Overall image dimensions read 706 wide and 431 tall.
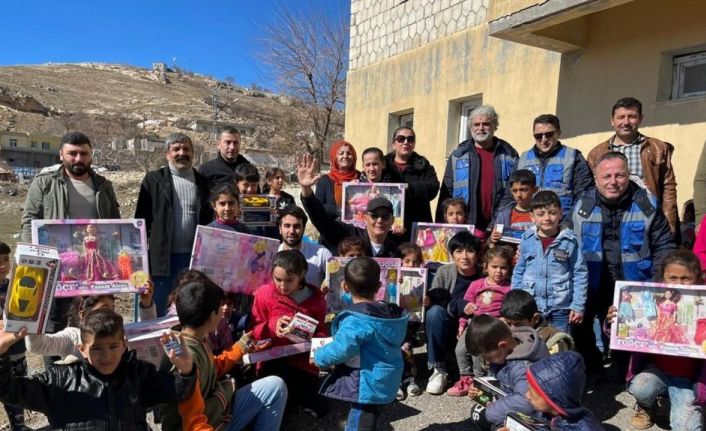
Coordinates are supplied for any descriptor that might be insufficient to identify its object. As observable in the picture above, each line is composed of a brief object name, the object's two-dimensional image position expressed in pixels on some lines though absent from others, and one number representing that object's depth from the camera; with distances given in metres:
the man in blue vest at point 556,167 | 4.62
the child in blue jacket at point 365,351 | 3.04
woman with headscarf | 5.18
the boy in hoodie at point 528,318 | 3.53
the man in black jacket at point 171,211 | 4.45
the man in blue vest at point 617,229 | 3.98
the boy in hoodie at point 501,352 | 3.14
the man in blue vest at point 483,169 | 5.21
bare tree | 23.44
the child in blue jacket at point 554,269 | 3.89
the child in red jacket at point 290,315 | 3.67
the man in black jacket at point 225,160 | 5.12
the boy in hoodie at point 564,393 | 2.70
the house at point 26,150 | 64.44
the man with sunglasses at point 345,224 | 4.28
